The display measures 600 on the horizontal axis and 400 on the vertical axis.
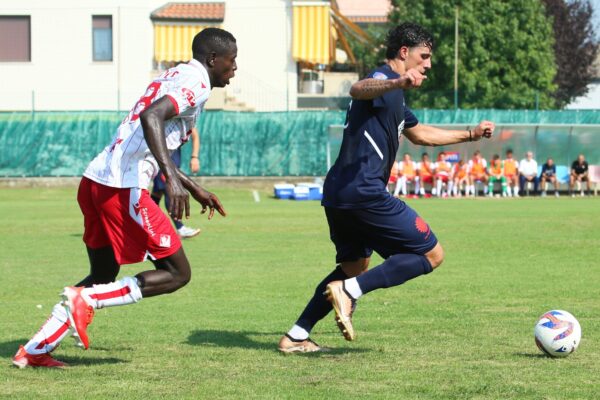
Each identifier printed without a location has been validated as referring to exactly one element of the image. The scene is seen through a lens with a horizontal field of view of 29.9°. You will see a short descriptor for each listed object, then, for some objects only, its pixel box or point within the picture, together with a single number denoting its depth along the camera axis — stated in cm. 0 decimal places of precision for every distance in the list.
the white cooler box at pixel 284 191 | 3247
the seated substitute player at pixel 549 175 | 3544
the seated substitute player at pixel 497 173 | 3500
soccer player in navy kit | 735
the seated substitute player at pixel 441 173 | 3466
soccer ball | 735
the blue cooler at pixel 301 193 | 3216
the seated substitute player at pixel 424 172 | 3447
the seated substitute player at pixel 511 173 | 3494
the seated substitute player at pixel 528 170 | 3522
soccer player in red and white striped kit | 693
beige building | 4450
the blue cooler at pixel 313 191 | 3253
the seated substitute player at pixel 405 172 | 3422
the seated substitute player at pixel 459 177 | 3506
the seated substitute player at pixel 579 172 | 3534
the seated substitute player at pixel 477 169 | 3494
